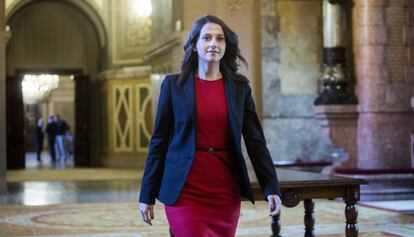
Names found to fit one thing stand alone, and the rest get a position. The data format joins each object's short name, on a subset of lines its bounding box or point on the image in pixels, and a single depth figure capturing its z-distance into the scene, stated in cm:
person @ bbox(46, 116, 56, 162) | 2453
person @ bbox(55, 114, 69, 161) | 2423
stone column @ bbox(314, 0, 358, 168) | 1060
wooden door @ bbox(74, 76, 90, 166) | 2102
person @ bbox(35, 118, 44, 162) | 2542
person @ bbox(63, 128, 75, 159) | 2488
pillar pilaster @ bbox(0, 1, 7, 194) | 1134
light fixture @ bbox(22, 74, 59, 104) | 2562
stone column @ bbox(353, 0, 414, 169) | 1057
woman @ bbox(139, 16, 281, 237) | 316
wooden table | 489
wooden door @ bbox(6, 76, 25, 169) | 2030
